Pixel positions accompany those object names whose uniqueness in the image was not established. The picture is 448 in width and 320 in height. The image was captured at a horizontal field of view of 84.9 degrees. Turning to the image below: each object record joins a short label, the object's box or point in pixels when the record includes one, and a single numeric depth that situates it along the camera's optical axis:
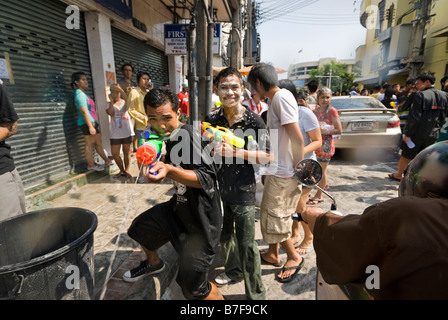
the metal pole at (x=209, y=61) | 3.77
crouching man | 1.77
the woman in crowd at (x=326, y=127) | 4.02
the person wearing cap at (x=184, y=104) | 7.11
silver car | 6.11
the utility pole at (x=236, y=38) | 8.43
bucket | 1.36
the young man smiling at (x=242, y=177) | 2.16
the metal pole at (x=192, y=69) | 3.70
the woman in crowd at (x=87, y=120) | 4.42
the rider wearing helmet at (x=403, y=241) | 0.75
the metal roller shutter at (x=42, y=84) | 3.63
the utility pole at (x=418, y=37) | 15.32
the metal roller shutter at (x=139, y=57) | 6.02
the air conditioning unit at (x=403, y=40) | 19.67
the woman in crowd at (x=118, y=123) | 4.82
